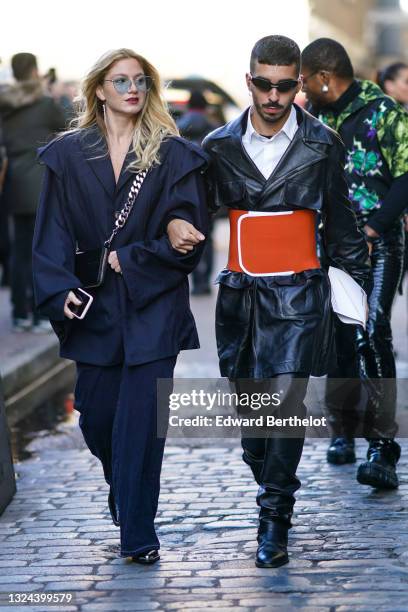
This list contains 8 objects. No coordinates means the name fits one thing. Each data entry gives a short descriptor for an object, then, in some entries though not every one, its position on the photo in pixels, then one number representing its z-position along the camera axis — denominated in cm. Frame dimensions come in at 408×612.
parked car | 2432
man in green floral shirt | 800
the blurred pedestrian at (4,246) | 1672
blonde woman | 641
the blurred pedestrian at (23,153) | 1368
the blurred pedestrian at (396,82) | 1183
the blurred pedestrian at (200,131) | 1699
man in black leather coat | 652
